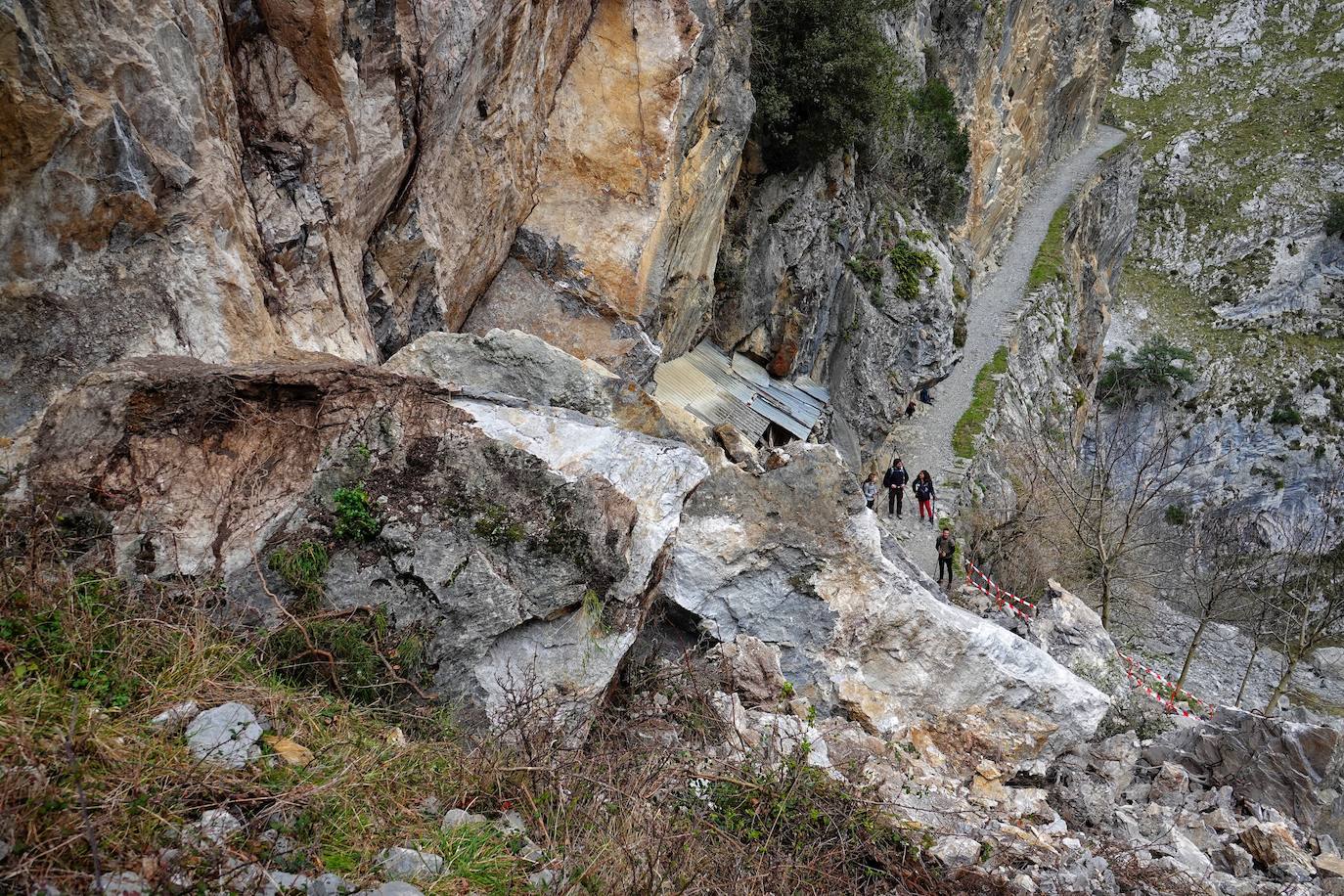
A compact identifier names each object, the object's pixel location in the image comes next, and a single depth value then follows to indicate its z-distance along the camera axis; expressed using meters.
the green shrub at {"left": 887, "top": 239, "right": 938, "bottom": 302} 25.98
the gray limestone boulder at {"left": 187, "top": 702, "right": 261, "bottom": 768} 4.46
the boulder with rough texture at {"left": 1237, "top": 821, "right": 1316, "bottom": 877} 7.81
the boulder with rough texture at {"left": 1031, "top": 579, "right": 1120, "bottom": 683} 11.39
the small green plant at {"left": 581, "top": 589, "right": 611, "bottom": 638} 7.09
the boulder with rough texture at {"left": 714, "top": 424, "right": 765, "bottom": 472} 13.28
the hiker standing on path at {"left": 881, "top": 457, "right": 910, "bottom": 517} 19.58
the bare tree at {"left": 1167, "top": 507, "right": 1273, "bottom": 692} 23.09
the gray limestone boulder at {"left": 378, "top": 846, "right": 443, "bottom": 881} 4.24
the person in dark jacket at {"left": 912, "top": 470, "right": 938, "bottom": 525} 19.80
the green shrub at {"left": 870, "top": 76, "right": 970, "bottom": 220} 26.95
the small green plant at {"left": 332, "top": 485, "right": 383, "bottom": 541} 6.52
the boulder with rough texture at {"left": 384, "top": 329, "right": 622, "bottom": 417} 8.77
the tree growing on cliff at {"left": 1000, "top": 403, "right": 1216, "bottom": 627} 17.75
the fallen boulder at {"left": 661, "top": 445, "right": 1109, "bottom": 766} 8.59
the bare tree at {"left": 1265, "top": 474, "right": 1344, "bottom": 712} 19.73
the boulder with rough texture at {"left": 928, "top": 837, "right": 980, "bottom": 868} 6.27
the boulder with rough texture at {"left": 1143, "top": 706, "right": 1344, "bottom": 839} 9.27
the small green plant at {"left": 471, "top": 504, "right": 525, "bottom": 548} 6.91
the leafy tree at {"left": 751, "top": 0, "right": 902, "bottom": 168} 19.52
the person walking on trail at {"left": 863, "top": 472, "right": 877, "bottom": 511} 18.75
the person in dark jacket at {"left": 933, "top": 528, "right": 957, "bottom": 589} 16.73
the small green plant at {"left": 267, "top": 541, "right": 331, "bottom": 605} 6.25
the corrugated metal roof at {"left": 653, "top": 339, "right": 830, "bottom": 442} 18.92
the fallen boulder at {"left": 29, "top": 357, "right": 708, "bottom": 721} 6.12
